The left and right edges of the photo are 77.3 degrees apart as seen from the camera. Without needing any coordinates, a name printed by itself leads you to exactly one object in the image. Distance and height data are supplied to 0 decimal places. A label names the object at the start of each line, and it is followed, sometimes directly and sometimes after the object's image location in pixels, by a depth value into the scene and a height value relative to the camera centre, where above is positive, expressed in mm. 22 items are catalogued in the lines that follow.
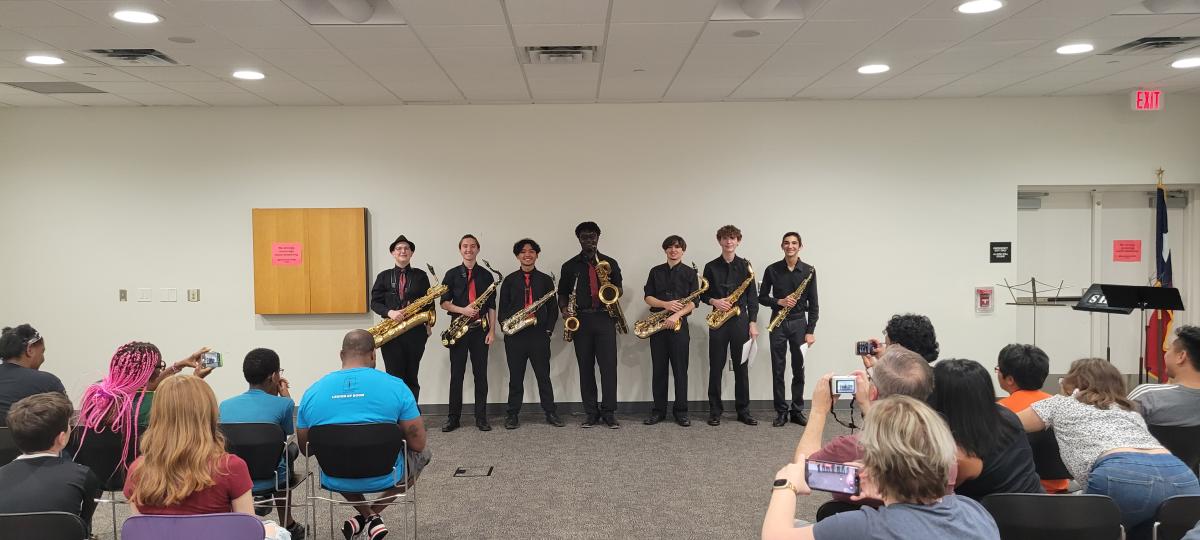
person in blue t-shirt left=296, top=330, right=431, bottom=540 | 3418 -692
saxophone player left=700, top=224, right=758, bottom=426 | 6816 -665
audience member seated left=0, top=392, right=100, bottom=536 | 2484 -719
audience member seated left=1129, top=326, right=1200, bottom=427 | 3168 -618
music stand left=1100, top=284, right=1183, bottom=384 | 5531 -366
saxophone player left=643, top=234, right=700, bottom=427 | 6828 -759
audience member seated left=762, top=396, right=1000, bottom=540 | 1811 -577
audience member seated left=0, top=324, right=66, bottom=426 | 3832 -578
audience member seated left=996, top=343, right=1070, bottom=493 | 3117 -529
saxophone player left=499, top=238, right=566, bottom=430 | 6793 -708
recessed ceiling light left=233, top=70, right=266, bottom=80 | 5891 +1443
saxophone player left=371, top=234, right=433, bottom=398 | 6594 -405
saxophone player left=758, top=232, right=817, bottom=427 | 6855 -589
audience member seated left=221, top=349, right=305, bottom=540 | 3506 -695
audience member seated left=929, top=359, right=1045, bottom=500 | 2477 -613
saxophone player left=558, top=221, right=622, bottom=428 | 6793 -636
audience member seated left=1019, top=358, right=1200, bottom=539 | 2611 -723
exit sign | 6859 +1365
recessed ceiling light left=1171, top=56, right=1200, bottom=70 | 5863 +1470
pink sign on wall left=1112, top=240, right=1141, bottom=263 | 7617 -21
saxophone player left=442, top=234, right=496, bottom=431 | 6754 -726
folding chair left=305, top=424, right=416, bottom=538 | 3330 -864
